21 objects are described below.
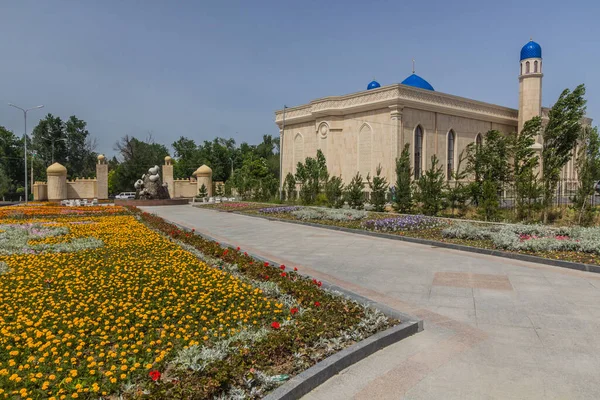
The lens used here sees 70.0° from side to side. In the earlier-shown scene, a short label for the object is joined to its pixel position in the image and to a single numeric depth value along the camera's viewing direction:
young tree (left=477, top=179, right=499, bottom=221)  14.59
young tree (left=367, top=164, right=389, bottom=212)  20.09
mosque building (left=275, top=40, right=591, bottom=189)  31.45
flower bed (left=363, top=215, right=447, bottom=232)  13.09
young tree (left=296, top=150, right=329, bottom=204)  24.92
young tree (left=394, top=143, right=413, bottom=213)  18.62
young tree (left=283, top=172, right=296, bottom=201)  29.06
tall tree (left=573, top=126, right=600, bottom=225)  13.29
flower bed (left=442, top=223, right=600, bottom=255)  8.88
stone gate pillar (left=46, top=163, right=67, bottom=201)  37.94
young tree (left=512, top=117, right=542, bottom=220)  14.23
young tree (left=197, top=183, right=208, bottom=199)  40.66
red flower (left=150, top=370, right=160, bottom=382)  2.97
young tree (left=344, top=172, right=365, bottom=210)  21.06
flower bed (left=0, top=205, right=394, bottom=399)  3.22
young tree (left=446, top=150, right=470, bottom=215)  17.09
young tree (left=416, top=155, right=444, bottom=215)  17.09
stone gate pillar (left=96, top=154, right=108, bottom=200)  40.59
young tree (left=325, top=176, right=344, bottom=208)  22.66
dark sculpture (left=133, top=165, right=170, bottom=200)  30.14
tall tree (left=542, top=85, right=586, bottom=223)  18.56
